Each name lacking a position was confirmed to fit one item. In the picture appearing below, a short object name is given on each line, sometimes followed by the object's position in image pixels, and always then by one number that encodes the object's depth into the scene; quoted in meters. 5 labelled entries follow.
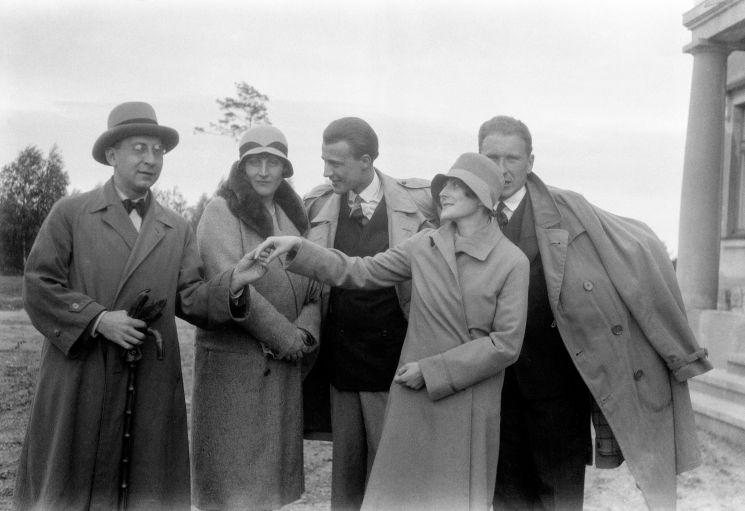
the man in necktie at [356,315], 3.47
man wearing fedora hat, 2.87
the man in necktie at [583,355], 3.31
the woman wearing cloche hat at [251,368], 3.33
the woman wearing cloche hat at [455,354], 2.90
